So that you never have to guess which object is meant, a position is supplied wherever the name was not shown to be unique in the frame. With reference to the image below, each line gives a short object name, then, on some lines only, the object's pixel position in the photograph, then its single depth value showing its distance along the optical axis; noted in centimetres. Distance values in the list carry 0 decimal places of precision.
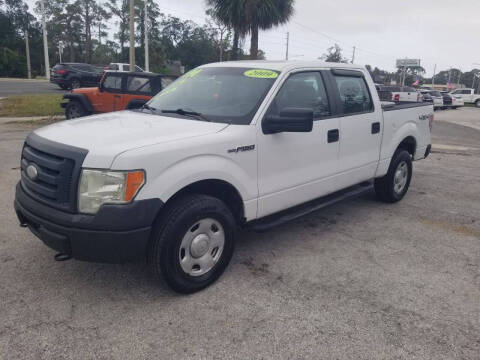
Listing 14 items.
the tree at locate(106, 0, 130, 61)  6728
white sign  6954
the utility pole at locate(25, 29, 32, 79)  4693
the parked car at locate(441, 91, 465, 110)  3086
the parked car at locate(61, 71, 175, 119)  1141
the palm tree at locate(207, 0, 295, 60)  2009
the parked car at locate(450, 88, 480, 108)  3669
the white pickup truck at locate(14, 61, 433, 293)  280
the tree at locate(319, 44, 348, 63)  6307
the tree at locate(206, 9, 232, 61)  2140
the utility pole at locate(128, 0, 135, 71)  1513
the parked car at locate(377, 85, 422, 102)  2503
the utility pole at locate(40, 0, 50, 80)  3873
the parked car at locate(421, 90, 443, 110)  2819
